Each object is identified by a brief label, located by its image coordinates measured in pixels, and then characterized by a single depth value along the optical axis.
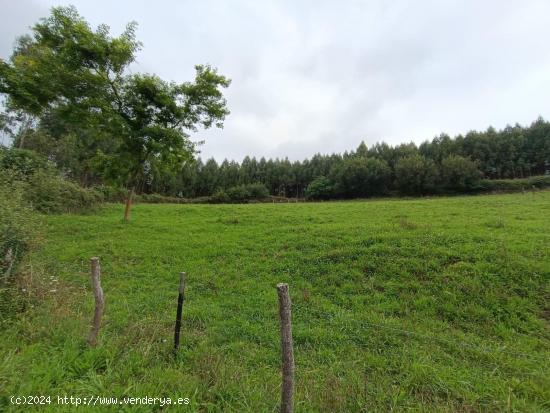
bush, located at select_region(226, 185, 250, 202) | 54.31
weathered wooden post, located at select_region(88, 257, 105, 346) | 3.79
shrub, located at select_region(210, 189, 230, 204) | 53.41
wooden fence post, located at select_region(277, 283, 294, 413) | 2.71
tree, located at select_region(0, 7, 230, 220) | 12.23
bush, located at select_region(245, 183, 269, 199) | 57.64
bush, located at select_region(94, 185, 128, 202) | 21.72
